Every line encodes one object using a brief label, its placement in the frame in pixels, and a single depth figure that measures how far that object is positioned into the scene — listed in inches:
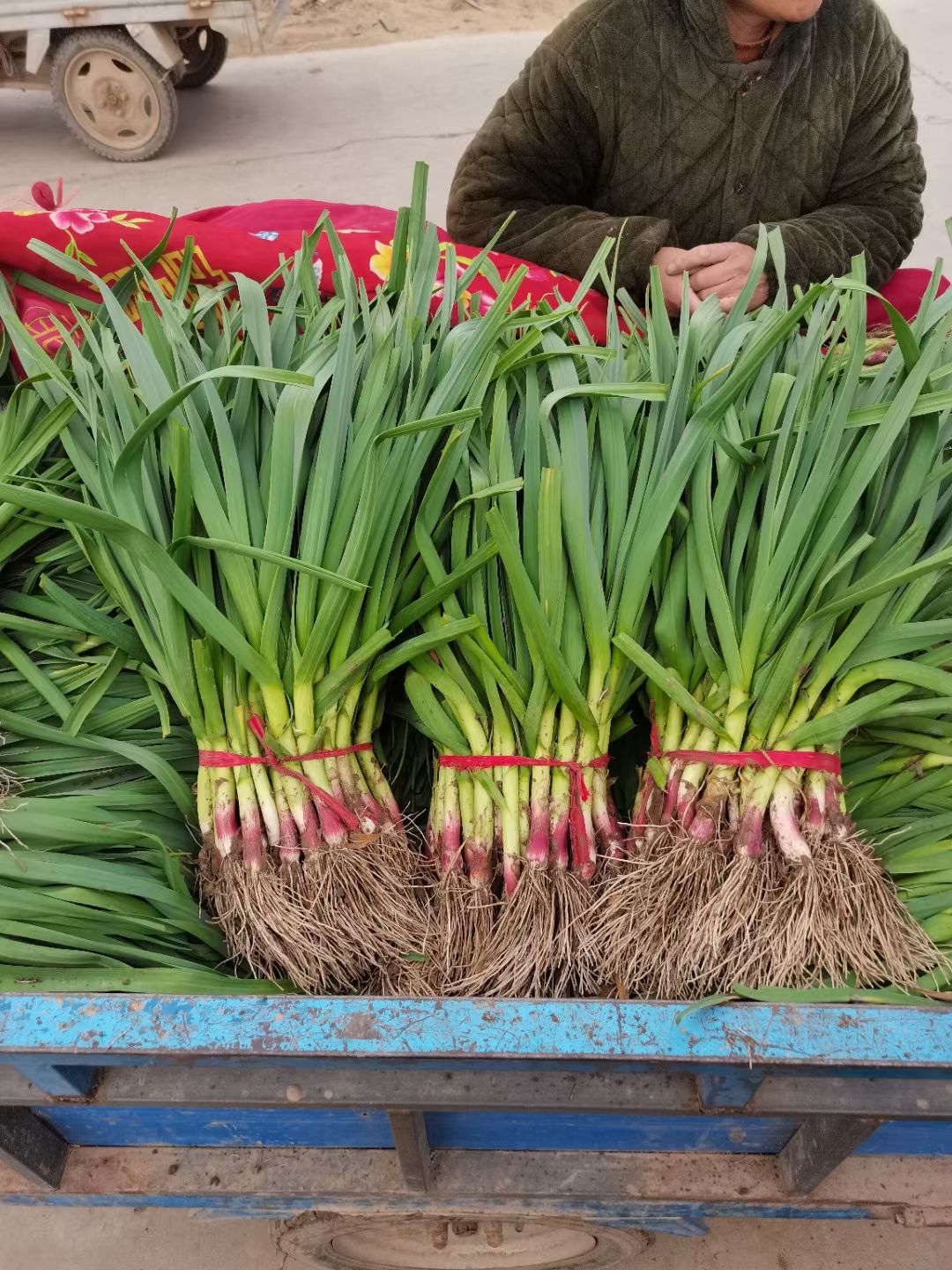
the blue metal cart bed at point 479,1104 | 25.7
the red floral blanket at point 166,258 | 45.8
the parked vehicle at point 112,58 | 151.0
